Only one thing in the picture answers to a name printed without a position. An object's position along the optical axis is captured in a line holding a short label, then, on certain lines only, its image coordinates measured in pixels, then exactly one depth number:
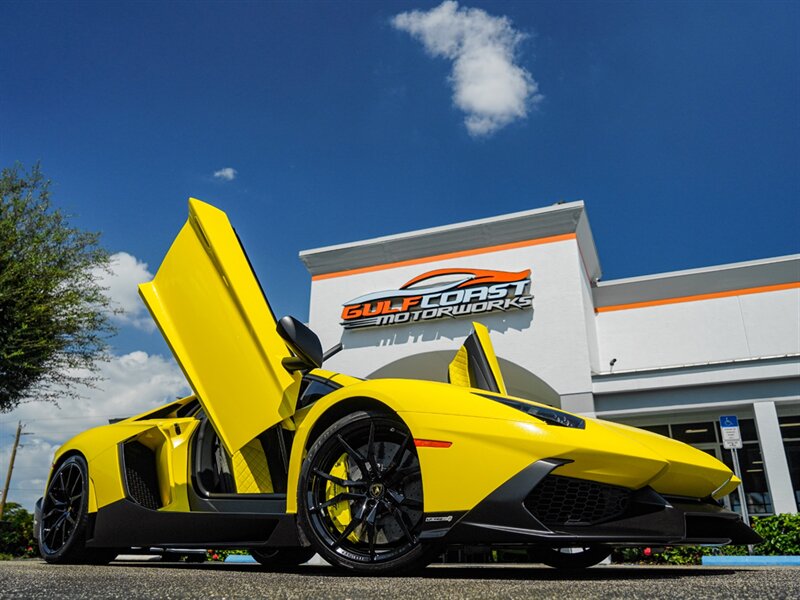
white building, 12.88
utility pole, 27.82
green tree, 10.01
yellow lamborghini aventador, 2.41
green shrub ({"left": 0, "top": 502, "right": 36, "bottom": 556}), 11.45
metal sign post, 9.67
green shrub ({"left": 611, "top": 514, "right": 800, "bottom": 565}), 9.80
